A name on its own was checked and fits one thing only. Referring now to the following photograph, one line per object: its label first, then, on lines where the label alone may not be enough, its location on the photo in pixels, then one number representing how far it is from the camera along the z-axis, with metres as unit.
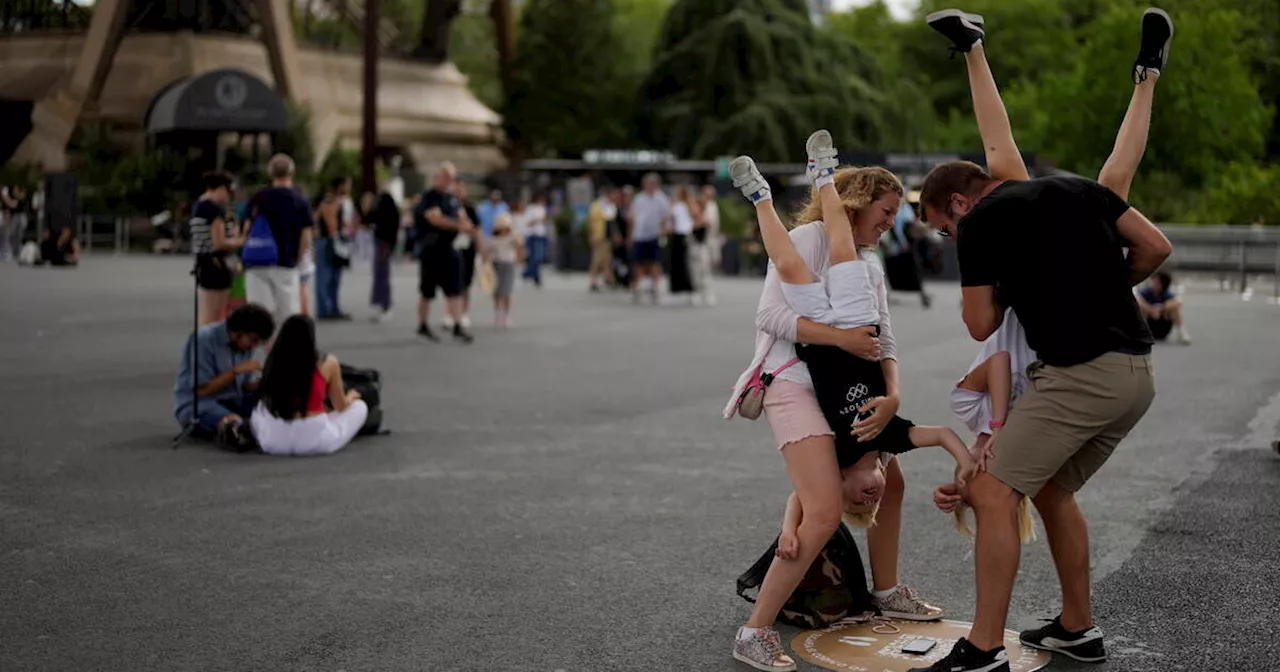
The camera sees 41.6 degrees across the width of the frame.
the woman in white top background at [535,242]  30.41
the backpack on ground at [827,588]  5.85
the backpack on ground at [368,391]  10.58
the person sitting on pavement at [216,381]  10.10
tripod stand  10.03
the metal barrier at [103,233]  40.81
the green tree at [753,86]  53.94
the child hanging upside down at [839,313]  5.20
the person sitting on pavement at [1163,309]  18.62
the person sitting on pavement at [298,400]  9.48
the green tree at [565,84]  64.00
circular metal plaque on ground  5.44
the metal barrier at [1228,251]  29.44
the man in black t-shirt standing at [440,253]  17.95
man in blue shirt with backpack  13.81
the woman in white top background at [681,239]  25.23
